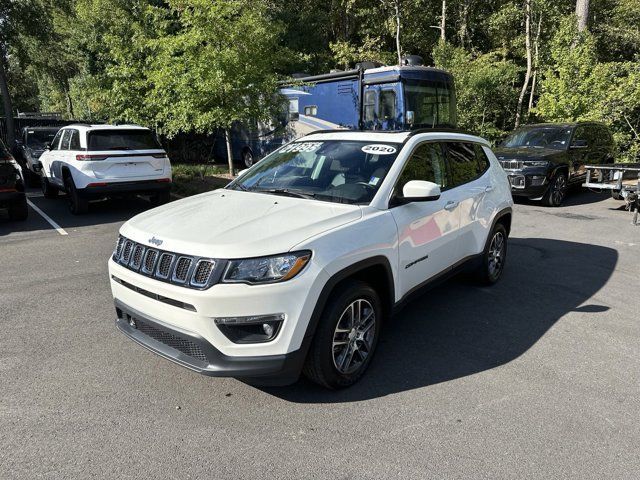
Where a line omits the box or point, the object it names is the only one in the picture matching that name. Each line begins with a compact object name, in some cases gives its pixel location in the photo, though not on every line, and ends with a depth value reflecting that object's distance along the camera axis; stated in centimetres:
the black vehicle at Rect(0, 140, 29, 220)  837
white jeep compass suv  285
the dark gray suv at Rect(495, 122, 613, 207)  1077
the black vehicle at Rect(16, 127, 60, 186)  1364
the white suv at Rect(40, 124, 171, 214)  909
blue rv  1254
